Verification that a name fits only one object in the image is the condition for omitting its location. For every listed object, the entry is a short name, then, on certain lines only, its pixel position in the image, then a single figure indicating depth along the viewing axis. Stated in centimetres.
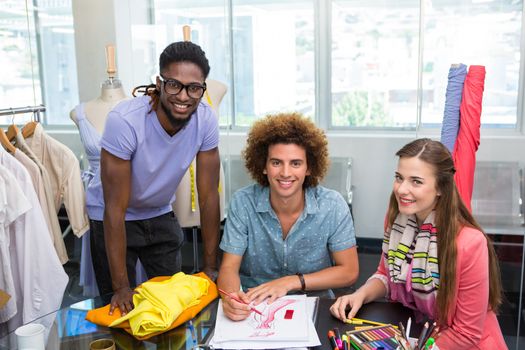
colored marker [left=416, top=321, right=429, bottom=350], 125
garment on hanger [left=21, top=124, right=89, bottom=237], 254
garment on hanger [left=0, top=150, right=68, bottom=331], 218
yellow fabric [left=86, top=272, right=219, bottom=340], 148
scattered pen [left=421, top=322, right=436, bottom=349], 127
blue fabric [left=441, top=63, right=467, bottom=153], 261
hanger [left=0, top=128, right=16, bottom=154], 230
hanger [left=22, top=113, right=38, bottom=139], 253
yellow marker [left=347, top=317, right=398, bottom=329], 146
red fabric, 258
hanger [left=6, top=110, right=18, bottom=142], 241
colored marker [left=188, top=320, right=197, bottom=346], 144
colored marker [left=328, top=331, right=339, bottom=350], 133
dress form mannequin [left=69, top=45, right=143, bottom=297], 263
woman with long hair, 153
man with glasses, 183
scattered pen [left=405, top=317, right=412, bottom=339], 134
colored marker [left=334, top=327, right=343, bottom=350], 130
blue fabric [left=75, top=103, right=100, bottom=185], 261
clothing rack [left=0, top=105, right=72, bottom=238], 237
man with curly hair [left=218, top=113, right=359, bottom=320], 194
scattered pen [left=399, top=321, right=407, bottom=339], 128
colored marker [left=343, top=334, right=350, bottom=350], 131
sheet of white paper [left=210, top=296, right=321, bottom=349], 135
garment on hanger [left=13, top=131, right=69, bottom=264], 234
